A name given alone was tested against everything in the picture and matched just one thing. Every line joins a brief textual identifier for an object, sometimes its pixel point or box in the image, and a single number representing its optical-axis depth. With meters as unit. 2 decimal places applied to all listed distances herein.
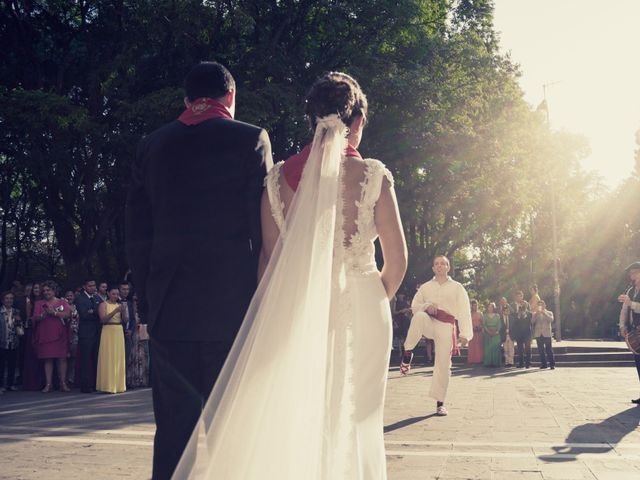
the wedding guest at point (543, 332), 22.34
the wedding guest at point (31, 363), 15.52
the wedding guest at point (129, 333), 15.65
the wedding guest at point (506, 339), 23.98
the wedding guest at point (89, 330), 15.23
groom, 3.58
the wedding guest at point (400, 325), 24.90
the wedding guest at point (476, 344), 25.03
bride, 3.67
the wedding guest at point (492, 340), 23.80
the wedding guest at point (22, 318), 16.11
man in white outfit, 10.45
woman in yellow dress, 14.73
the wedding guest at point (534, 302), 23.20
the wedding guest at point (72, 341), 15.54
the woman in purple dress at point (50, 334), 15.22
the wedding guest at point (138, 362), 15.74
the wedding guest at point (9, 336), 14.90
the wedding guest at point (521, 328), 22.88
